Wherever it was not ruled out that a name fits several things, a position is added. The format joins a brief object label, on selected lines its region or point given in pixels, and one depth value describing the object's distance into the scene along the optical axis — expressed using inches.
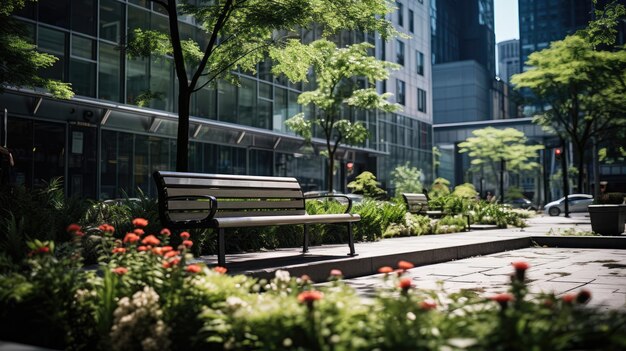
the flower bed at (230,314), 101.1
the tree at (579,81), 1081.4
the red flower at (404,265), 127.6
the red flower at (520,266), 112.7
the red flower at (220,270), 154.8
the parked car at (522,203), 2163.6
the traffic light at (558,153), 1272.1
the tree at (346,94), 778.2
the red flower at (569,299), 105.3
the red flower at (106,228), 169.1
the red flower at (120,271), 145.9
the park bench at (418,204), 640.4
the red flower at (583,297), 107.0
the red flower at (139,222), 162.2
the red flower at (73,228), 152.1
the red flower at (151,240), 149.7
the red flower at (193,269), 139.5
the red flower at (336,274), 135.4
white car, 1637.6
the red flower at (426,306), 105.7
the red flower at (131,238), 155.7
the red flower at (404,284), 113.0
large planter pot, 538.6
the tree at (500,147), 2290.8
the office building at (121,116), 837.2
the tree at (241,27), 394.3
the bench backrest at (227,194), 261.1
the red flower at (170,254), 151.9
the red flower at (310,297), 105.2
